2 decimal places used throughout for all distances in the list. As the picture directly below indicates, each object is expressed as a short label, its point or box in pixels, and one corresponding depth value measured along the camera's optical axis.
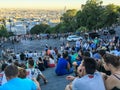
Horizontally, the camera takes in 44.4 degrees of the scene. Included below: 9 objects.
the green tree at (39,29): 53.61
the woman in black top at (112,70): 1.93
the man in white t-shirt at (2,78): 3.19
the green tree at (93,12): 25.51
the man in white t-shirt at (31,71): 3.67
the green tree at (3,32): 39.81
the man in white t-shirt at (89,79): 1.89
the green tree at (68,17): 33.79
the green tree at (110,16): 24.22
